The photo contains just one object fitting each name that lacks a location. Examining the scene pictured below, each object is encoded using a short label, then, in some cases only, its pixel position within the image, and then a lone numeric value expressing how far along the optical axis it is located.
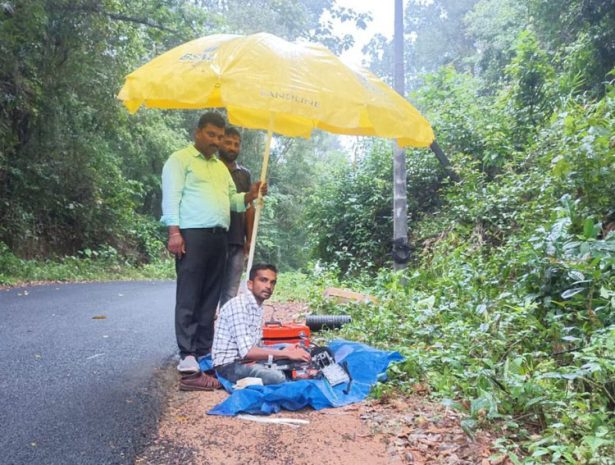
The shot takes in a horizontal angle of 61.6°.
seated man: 3.61
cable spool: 5.61
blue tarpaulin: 3.15
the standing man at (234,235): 4.76
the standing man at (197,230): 3.74
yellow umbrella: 3.22
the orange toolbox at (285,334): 4.30
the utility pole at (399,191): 7.70
